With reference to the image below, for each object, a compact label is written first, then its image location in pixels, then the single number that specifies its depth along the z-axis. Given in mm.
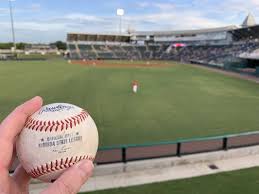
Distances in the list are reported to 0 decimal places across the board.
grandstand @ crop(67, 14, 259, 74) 41280
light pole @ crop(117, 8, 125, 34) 55572
